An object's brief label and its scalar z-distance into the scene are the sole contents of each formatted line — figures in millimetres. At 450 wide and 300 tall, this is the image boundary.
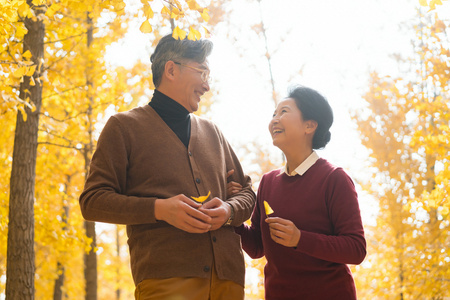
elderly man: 2084
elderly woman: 2342
